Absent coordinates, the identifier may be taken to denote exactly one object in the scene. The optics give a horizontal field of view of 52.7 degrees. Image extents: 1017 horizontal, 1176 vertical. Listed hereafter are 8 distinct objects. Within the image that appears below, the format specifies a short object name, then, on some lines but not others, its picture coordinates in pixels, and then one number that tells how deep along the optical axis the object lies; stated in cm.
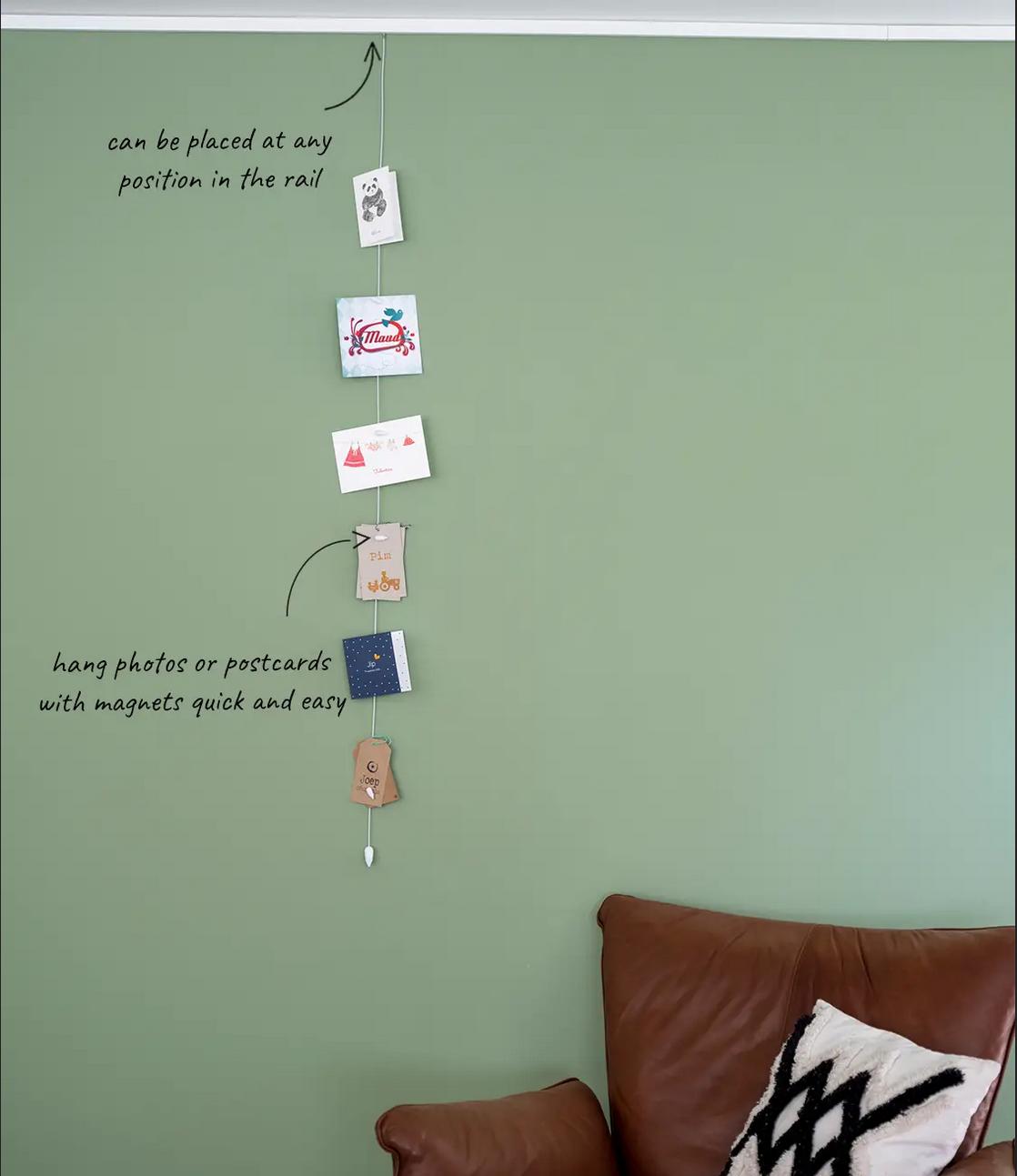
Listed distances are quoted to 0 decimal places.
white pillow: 141
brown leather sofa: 158
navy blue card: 197
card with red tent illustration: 199
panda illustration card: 199
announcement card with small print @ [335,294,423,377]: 199
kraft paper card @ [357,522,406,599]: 199
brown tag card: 196
